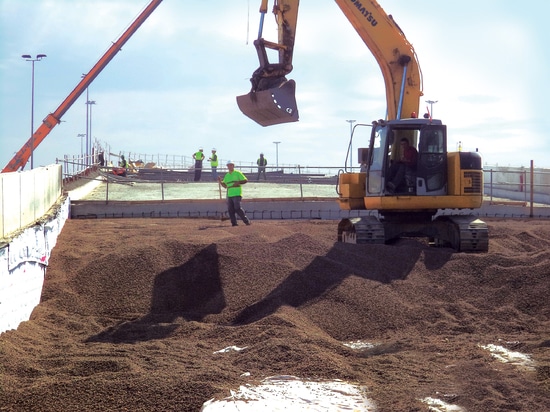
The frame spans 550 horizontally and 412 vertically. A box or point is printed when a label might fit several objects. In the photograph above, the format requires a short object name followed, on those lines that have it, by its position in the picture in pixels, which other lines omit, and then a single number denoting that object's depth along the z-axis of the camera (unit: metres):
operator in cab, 14.70
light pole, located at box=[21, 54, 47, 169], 43.64
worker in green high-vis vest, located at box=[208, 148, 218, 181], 39.12
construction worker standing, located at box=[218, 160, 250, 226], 19.88
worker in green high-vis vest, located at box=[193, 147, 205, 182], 39.59
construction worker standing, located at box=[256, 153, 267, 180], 45.45
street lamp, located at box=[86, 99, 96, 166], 59.75
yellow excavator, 14.56
